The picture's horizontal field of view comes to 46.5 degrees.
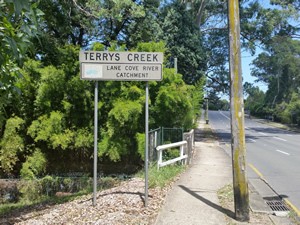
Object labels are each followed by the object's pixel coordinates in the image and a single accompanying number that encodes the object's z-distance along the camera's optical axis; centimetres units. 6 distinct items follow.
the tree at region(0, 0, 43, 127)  260
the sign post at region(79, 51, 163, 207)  661
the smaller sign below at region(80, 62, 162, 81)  662
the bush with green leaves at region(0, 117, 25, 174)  1109
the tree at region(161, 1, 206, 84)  2359
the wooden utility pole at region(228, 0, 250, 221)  584
